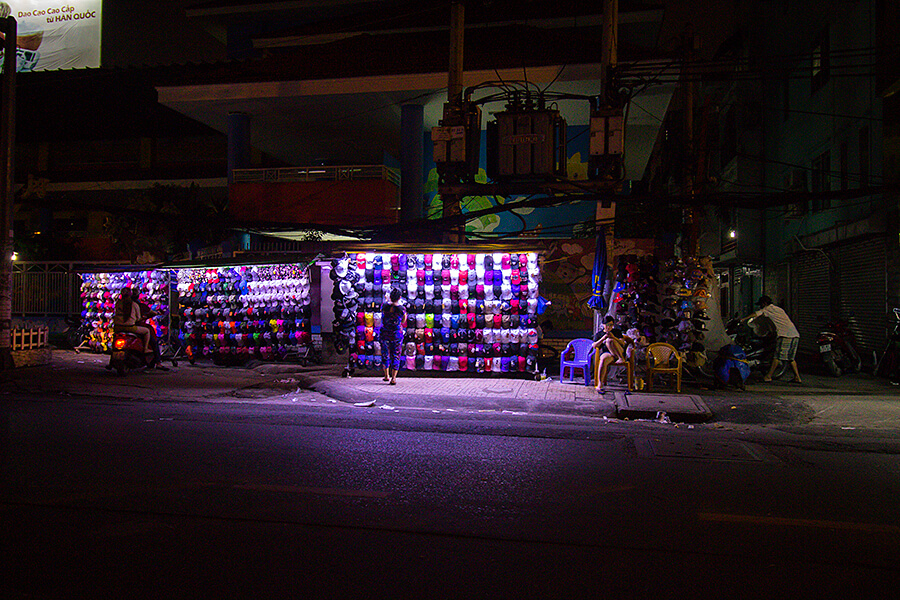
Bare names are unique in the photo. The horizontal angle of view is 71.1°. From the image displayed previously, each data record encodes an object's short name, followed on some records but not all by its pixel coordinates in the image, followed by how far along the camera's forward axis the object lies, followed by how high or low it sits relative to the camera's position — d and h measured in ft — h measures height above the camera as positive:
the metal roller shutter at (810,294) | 63.31 +2.24
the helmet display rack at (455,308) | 42.96 +0.30
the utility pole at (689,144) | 44.73 +12.07
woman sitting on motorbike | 46.21 -0.50
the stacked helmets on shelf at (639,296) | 41.32 +1.17
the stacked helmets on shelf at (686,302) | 40.42 +0.78
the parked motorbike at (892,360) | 42.57 -3.06
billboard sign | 82.53 +36.65
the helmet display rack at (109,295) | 56.95 +1.45
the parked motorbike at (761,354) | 44.14 -2.80
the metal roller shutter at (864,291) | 50.47 +2.11
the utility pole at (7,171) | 43.75 +9.66
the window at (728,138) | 93.81 +27.13
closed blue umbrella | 42.47 +2.53
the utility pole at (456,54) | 38.68 +15.91
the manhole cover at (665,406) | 30.91 -4.69
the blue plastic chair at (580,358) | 40.96 -2.96
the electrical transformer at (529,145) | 37.22 +10.05
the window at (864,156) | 53.01 +13.59
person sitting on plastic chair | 37.91 -2.37
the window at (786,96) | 75.90 +26.86
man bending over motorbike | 42.01 -1.35
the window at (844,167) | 56.86 +13.71
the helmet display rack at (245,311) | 50.37 -0.02
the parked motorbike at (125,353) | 45.47 -3.14
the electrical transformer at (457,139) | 37.96 +10.55
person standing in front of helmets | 40.93 -1.63
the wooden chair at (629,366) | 37.93 -3.16
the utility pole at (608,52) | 36.52 +15.40
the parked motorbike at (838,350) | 46.88 -2.66
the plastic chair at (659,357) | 37.14 -2.59
